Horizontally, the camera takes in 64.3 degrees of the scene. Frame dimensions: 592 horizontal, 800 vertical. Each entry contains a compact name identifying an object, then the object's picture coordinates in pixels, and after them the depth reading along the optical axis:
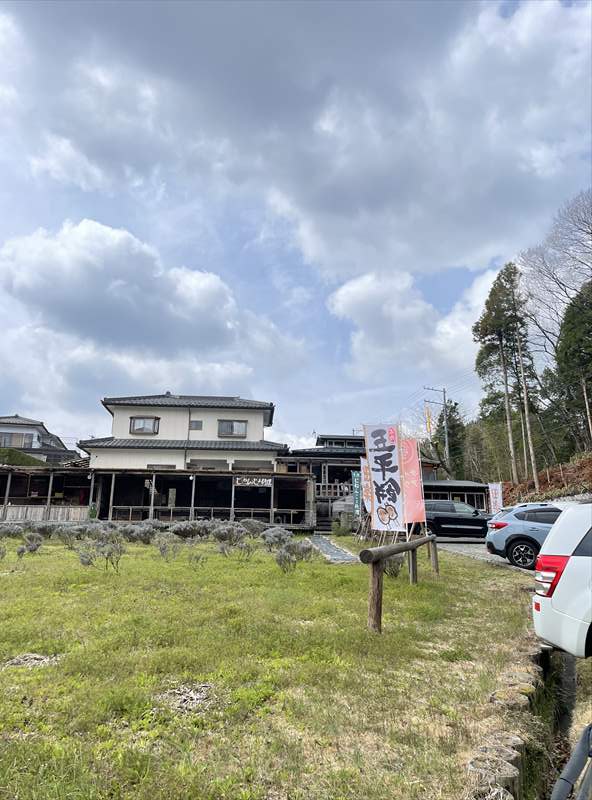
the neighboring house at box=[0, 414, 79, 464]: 39.78
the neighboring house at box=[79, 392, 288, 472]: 27.36
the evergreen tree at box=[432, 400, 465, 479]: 44.91
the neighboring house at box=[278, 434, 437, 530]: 25.86
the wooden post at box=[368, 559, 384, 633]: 5.28
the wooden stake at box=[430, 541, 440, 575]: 9.67
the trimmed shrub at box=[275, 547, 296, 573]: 9.23
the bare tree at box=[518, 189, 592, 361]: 25.30
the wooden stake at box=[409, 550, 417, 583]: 8.39
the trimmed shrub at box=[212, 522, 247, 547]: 13.83
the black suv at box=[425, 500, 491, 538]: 19.02
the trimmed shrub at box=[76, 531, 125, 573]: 9.41
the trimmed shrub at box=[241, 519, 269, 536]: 18.56
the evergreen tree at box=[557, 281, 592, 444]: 26.80
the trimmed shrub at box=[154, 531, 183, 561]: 11.23
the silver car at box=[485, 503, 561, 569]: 11.04
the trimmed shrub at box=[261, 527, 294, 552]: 13.44
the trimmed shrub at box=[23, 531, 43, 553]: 11.95
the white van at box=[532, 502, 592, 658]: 3.71
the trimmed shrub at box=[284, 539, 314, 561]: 11.27
